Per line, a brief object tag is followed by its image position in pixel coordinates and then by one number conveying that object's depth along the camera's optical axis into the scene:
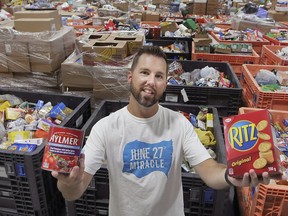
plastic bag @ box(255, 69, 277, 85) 2.87
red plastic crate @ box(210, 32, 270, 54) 4.37
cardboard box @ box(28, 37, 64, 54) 2.75
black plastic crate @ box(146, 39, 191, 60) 3.88
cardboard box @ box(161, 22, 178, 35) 5.11
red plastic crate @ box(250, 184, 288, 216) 1.58
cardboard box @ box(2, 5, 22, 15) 6.62
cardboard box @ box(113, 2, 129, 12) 6.99
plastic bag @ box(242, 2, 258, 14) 6.22
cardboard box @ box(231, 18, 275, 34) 5.30
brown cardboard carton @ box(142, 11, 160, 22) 6.59
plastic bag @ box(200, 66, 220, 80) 3.02
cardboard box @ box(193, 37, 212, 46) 3.92
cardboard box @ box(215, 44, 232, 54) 3.80
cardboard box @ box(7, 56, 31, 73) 2.85
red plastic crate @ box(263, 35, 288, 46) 4.29
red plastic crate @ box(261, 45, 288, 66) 3.38
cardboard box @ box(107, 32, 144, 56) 2.78
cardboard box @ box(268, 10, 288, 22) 6.65
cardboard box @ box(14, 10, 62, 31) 3.08
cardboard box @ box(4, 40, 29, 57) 2.79
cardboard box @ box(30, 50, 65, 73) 2.81
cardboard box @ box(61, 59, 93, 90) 2.73
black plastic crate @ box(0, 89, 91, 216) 1.79
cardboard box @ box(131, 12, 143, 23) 6.26
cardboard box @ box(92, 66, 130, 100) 2.66
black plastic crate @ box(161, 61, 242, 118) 2.61
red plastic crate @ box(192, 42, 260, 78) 3.62
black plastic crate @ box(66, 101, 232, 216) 1.70
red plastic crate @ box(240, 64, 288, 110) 2.50
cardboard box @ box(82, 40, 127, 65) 2.62
